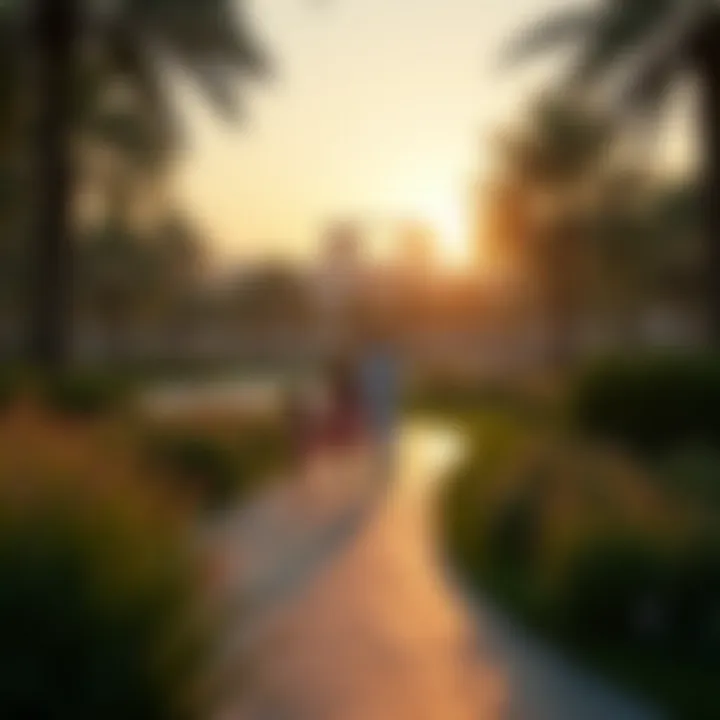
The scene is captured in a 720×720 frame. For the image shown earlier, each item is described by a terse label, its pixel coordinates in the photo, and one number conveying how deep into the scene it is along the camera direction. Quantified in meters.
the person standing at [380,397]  18.45
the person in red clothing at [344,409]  17.08
